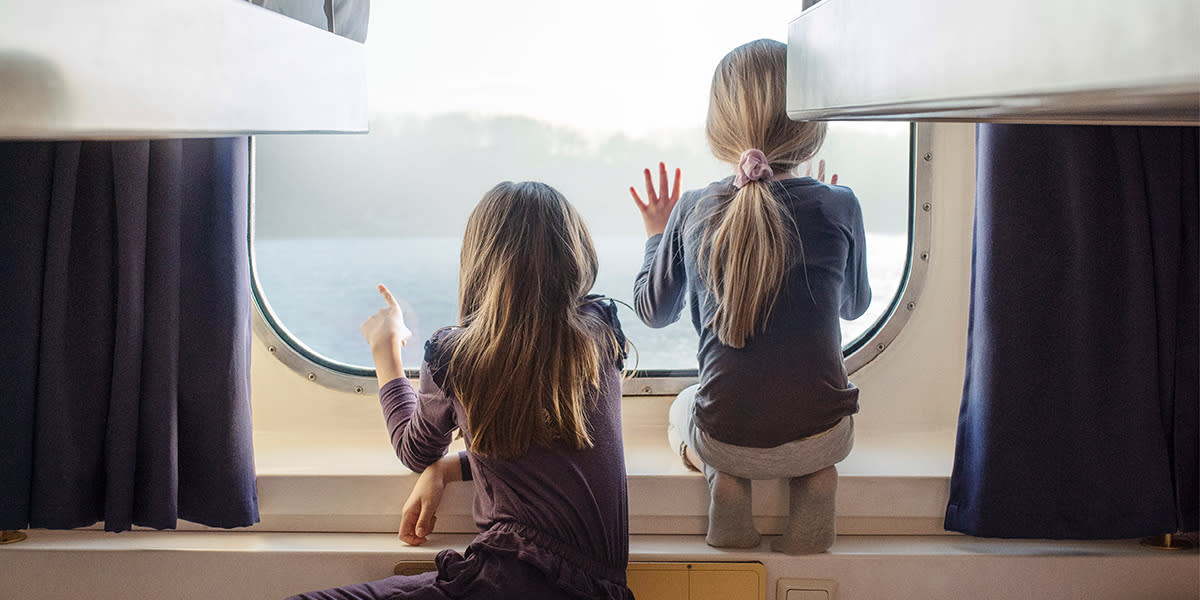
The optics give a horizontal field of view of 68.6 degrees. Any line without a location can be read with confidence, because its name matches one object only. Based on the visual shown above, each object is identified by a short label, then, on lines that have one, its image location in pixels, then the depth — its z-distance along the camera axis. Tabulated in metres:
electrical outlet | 1.74
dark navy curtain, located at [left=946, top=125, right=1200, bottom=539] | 1.67
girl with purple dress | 1.55
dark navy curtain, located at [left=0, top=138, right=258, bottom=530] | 1.63
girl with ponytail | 1.65
